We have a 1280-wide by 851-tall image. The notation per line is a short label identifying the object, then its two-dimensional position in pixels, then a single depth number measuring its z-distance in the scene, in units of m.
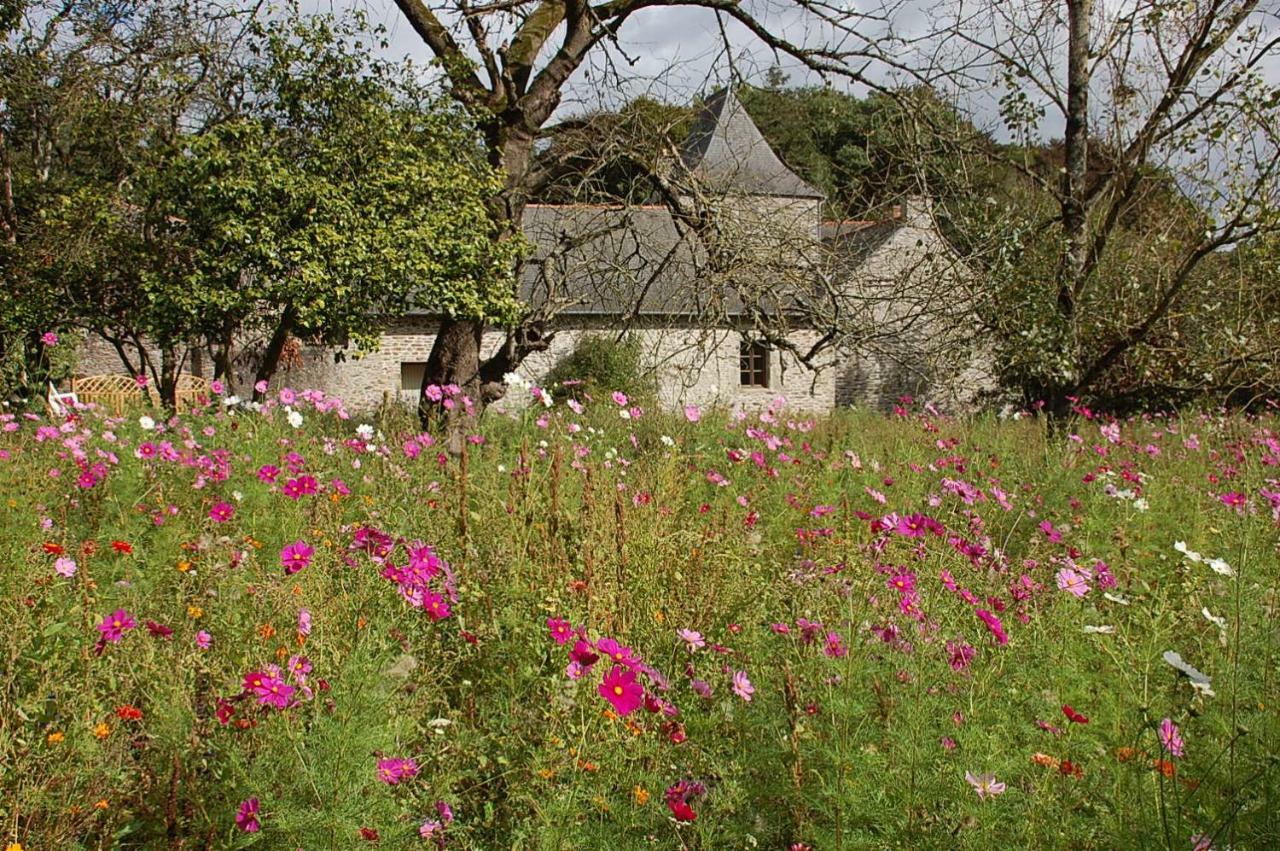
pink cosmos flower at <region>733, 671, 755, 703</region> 2.13
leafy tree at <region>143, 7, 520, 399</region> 8.86
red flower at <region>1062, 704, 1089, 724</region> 1.66
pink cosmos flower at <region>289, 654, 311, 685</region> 1.85
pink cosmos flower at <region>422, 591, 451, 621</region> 2.09
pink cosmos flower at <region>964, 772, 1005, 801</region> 1.69
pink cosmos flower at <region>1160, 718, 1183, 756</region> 1.73
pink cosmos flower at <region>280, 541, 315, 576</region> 2.05
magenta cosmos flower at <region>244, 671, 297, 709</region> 1.71
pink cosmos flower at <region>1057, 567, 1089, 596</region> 2.40
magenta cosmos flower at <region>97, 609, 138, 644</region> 1.93
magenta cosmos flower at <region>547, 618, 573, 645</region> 2.08
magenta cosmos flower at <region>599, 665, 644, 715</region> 1.67
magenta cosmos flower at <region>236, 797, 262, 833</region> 1.63
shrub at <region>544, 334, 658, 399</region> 17.70
